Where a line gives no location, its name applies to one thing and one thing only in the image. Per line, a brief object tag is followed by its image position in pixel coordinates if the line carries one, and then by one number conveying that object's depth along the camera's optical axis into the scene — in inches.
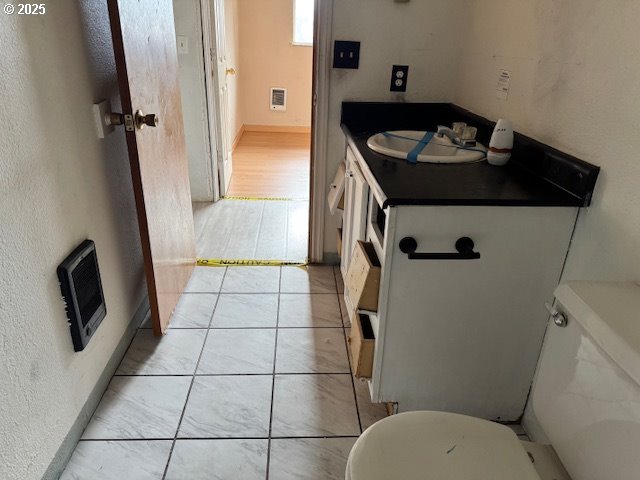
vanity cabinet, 48.2
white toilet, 29.6
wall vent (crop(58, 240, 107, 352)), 51.8
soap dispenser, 57.9
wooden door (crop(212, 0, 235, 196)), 126.1
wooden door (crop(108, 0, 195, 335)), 59.9
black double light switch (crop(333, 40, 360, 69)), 80.6
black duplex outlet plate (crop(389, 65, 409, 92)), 83.4
